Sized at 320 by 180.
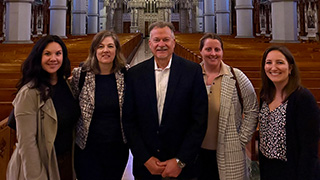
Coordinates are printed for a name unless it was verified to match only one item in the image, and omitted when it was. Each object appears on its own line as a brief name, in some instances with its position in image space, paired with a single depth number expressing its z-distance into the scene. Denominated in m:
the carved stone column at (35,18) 16.42
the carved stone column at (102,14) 27.55
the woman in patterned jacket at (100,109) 1.81
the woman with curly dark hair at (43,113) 1.54
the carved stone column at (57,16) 13.34
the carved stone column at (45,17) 17.06
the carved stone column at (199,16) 27.80
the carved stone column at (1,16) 13.39
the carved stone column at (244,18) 13.55
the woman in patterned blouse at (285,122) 1.46
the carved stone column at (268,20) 16.65
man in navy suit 1.66
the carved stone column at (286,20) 9.58
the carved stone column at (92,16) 21.69
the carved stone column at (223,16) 16.89
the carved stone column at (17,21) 9.98
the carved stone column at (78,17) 18.94
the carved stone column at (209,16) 21.06
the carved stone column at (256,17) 17.49
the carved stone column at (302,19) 13.55
